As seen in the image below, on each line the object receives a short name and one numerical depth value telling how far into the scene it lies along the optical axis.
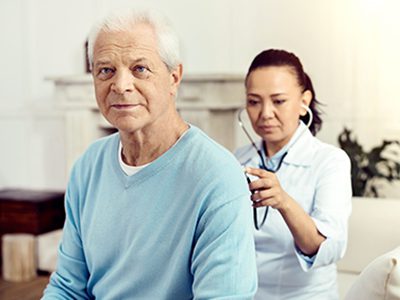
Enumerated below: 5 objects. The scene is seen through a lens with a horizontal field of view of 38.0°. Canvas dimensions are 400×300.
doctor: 1.46
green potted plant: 2.90
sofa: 1.87
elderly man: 1.07
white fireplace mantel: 3.31
